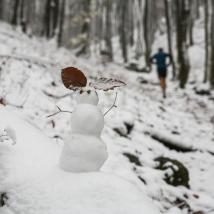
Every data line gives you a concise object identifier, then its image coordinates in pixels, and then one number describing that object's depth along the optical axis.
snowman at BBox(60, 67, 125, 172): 2.09
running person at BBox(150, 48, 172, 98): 12.27
